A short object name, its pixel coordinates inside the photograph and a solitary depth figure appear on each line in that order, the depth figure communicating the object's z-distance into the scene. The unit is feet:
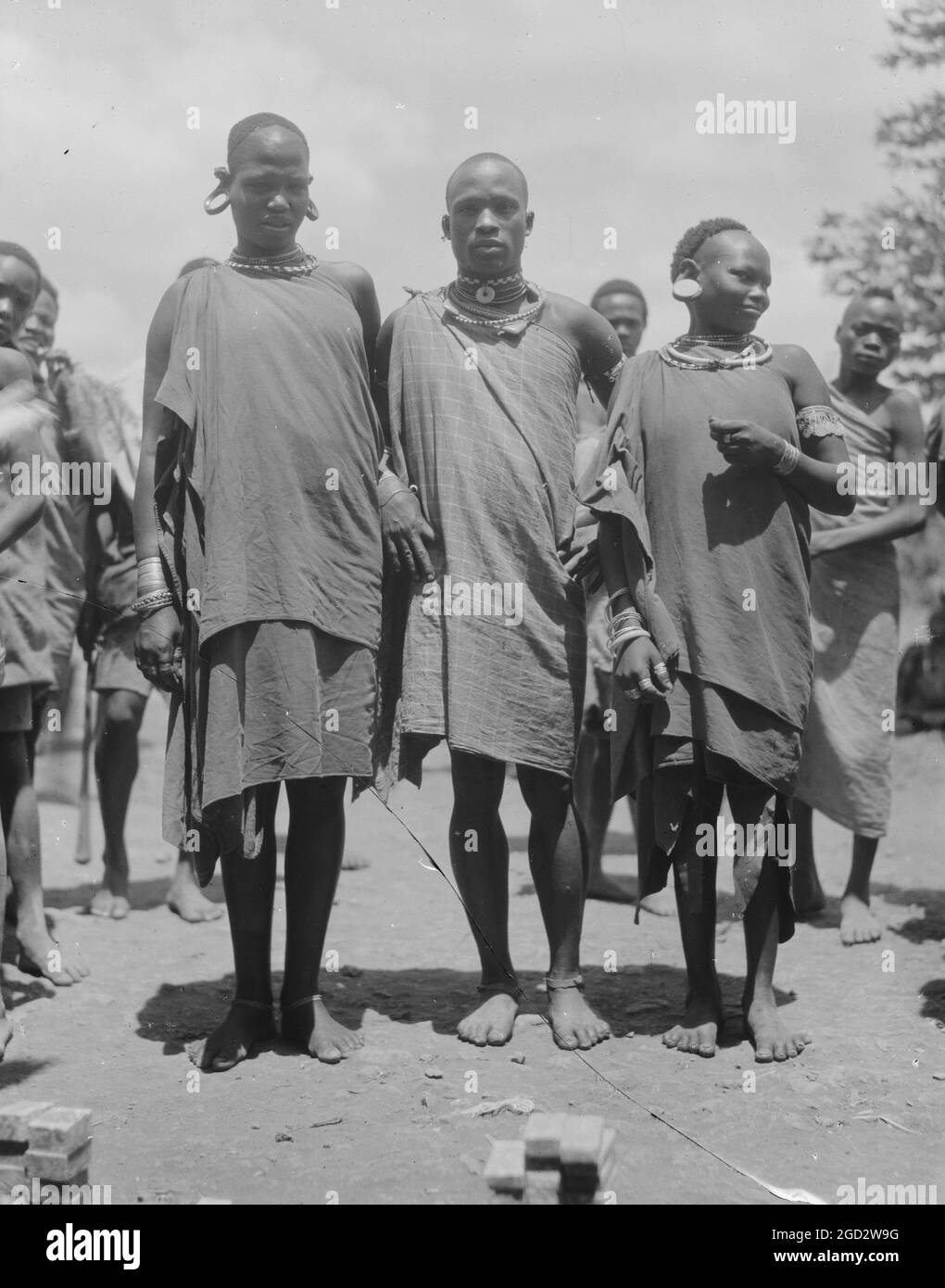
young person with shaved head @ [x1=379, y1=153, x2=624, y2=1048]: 12.10
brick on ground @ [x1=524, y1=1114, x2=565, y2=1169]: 8.26
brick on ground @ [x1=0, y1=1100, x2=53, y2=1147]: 8.76
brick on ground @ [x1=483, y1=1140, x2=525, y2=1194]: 8.28
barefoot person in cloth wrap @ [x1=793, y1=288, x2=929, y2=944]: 17.11
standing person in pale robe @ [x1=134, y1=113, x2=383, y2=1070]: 11.63
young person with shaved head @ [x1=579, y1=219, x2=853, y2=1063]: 12.11
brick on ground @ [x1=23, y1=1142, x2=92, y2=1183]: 8.75
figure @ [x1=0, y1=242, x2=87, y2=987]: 14.02
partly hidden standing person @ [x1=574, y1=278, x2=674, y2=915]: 18.98
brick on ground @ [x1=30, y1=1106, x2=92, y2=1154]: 8.74
